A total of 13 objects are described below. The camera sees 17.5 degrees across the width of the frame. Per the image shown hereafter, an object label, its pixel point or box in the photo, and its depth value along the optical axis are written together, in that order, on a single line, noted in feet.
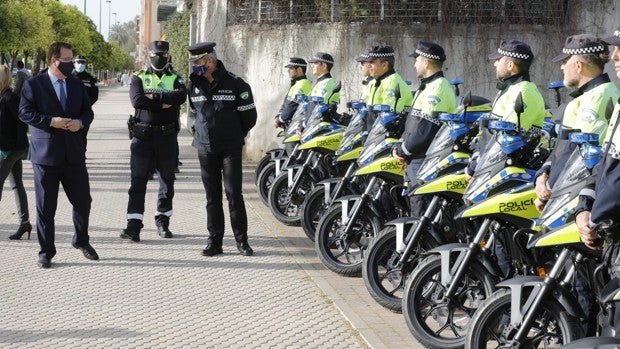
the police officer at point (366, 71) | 60.92
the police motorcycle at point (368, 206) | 52.65
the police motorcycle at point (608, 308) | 25.01
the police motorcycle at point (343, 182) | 59.30
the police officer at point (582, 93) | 35.41
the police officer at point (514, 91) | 41.76
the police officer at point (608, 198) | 26.49
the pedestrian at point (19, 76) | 87.79
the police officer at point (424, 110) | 48.90
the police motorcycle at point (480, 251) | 38.38
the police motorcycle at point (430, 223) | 43.92
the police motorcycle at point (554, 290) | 31.78
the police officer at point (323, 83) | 72.44
